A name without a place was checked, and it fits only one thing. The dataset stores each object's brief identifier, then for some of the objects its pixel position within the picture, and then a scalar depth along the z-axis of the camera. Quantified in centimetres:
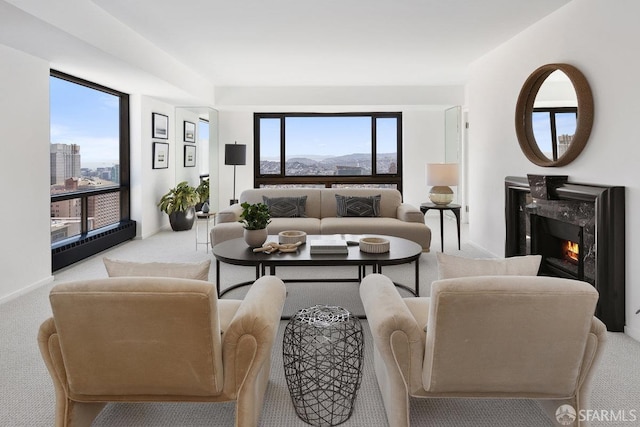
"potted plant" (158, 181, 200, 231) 720
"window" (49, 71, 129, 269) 486
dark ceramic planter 726
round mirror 321
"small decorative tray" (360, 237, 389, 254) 335
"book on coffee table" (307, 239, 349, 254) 333
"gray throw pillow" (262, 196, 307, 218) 549
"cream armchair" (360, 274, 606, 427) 150
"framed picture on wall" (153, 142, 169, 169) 697
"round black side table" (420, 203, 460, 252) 551
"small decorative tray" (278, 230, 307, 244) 364
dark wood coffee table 313
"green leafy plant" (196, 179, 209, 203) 791
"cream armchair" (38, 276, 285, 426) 148
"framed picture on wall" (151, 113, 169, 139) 686
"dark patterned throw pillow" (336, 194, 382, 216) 552
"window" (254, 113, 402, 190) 862
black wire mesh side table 194
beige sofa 488
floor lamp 726
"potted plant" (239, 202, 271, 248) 346
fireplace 341
